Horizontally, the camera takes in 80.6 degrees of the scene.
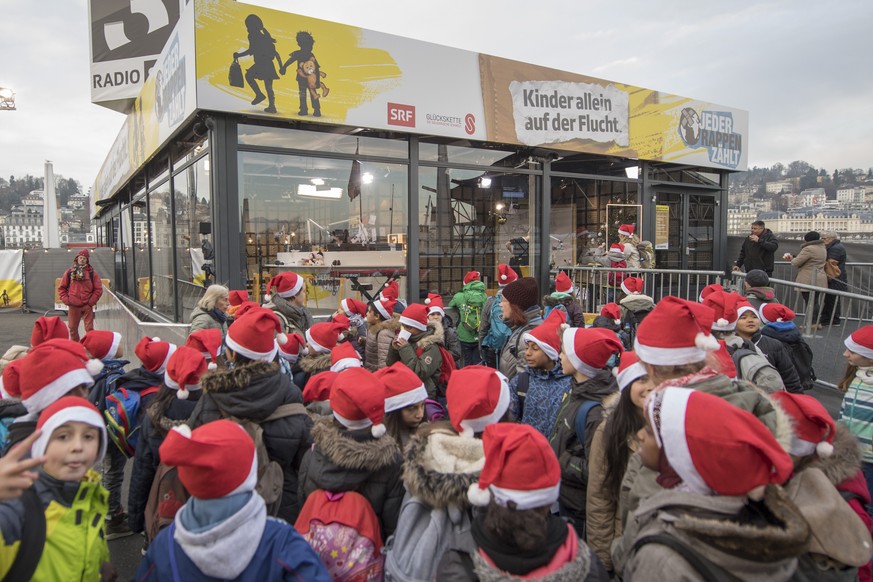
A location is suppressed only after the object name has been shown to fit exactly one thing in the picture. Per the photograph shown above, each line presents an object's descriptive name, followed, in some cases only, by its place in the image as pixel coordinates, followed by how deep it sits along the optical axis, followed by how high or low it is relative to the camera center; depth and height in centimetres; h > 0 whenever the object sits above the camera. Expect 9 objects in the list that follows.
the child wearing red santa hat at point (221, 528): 158 -85
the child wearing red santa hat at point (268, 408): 267 -81
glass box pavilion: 744 +183
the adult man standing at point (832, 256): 955 -1
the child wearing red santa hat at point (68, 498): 179 -90
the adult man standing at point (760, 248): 1055 +17
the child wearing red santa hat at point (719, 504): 135 -69
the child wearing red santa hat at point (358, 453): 222 -86
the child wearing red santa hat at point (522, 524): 155 -83
